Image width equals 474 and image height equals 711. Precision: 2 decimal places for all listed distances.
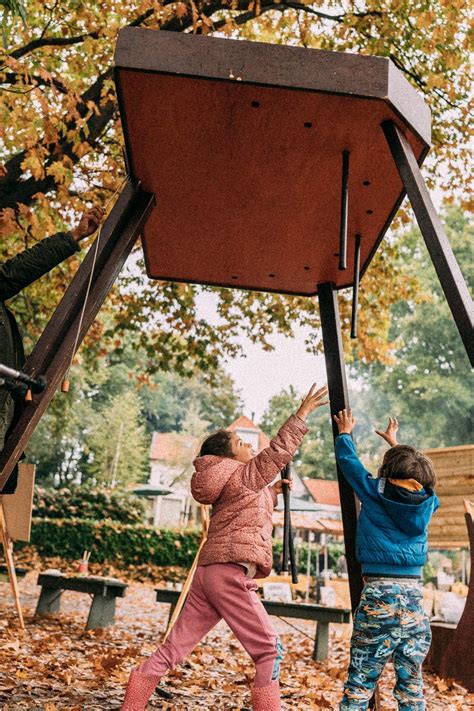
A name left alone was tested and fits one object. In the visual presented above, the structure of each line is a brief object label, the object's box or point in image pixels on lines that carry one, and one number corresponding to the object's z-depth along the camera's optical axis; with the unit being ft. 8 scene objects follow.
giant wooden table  10.00
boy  11.45
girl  11.78
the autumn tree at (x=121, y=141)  24.97
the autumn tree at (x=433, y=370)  135.23
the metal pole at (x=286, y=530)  12.86
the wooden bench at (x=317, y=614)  23.91
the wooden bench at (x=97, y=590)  26.89
